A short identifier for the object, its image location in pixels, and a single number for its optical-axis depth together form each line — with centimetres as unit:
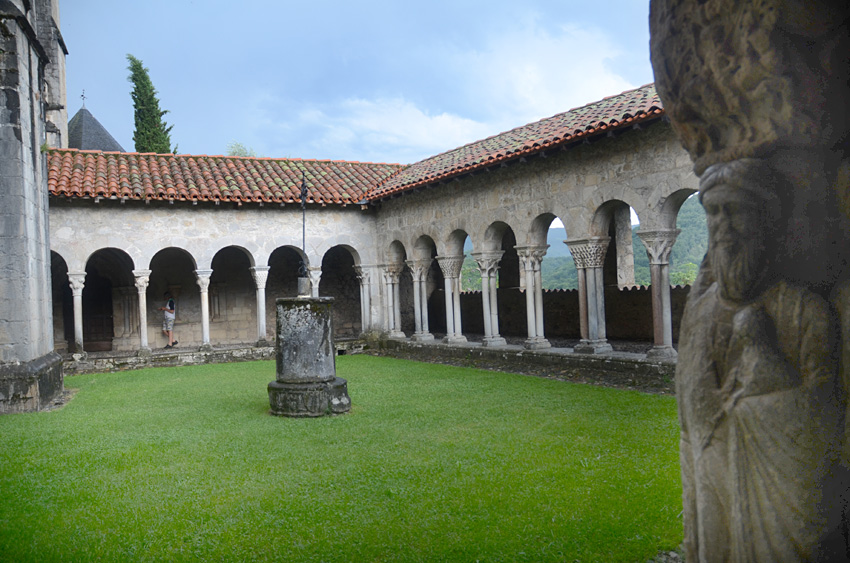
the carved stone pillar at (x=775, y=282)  142
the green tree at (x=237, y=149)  4984
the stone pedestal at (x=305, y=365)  737
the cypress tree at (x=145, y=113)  2562
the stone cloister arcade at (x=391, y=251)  946
